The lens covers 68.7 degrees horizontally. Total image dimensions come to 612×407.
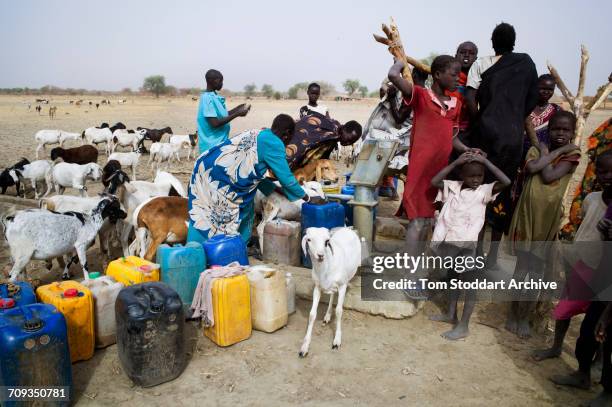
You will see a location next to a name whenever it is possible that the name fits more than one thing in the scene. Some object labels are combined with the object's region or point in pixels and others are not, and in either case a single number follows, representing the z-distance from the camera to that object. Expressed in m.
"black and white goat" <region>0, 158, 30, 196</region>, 10.09
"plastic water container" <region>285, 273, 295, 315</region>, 4.71
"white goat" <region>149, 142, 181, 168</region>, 14.72
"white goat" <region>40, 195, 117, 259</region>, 5.99
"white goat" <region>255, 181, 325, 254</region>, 6.02
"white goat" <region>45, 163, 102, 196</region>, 9.68
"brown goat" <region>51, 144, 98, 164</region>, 12.75
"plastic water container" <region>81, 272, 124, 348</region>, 3.98
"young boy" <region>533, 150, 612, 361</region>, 3.34
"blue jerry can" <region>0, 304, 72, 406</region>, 2.97
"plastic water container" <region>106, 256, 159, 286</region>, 4.24
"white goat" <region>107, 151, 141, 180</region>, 12.95
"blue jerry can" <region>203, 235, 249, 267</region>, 4.66
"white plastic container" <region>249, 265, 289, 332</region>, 4.31
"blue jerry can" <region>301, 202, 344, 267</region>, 5.43
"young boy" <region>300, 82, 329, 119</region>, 8.79
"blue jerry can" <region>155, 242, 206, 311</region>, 4.40
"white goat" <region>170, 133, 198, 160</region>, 16.33
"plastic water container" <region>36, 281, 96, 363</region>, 3.69
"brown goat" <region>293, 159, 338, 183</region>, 7.29
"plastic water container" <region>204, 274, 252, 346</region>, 4.03
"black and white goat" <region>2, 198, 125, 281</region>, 4.76
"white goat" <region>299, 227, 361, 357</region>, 3.85
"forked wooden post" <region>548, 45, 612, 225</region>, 6.44
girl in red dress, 4.18
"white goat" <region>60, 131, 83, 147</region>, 17.14
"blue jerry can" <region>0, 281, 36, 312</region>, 3.58
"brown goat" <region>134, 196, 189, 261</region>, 5.31
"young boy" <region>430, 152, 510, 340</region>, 4.19
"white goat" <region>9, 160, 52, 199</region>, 10.23
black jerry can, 3.46
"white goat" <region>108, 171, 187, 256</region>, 6.69
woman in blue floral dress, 4.80
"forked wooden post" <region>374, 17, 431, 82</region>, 4.36
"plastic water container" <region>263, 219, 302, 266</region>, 5.74
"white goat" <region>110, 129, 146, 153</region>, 17.53
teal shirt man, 6.00
